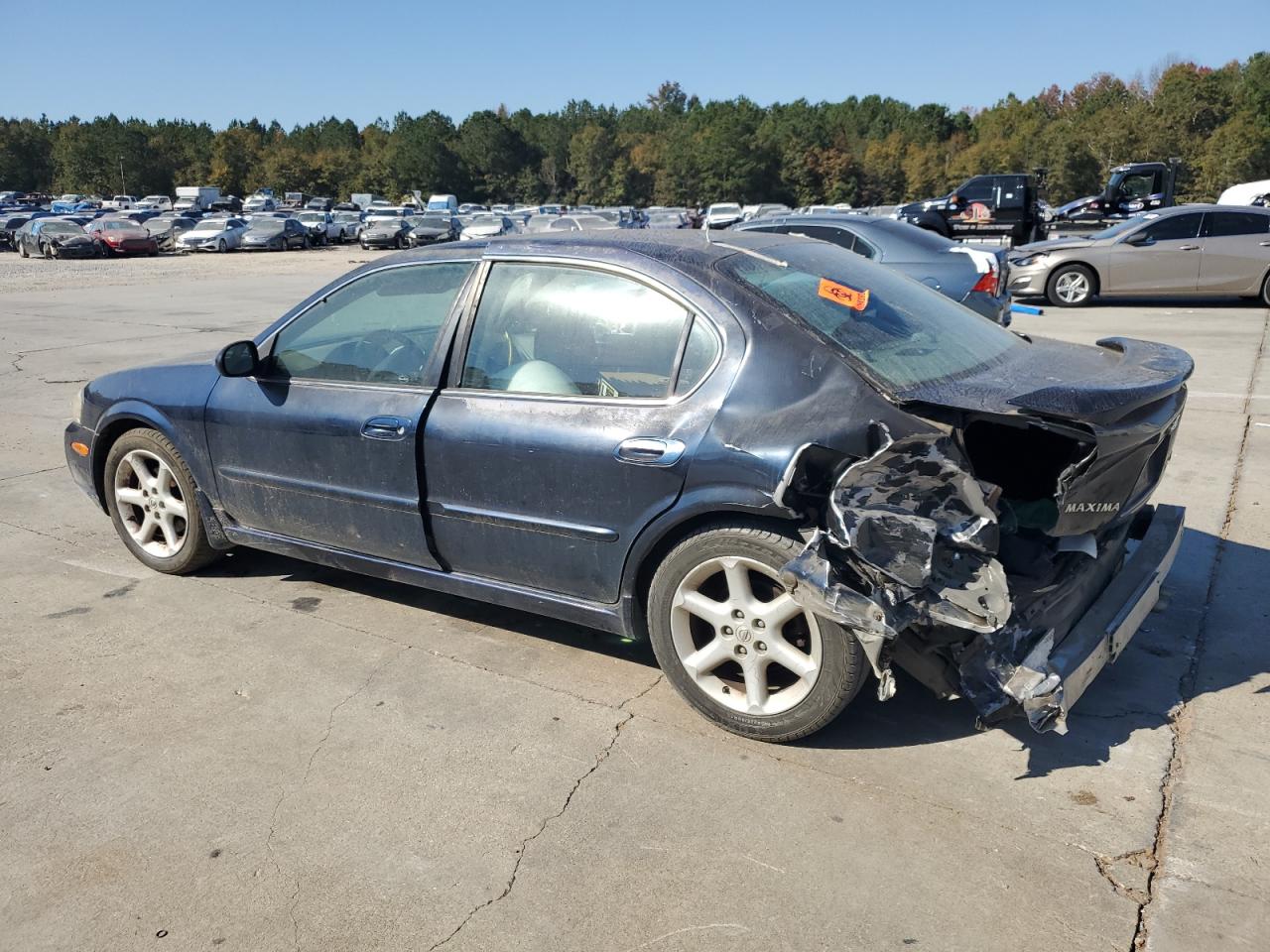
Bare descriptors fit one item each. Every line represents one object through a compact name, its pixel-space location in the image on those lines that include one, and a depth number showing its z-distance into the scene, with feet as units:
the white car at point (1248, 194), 102.43
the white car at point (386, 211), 175.11
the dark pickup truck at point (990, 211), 79.15
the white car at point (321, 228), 153.89
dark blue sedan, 10.04
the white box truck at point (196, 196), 257.34
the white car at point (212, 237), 136.46
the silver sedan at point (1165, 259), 47.16
